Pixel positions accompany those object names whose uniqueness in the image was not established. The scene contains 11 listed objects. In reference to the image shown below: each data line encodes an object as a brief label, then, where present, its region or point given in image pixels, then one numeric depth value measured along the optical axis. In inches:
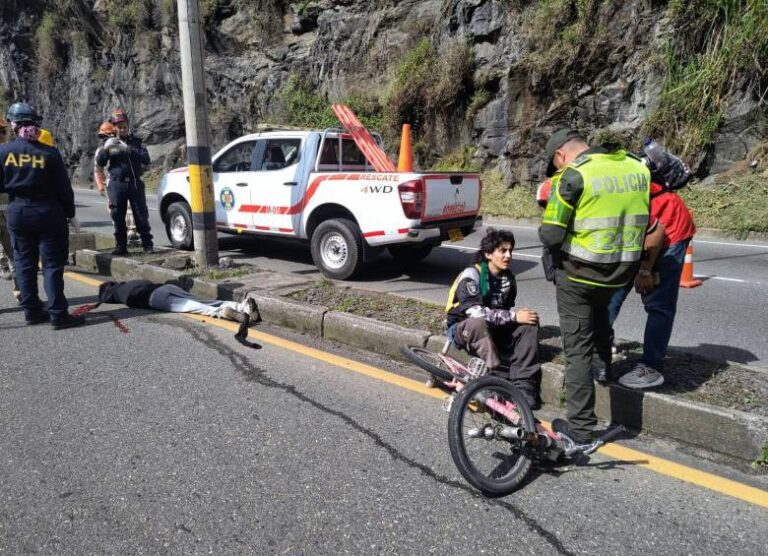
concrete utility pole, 257.6
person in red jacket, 138.7
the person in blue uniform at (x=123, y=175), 307.9
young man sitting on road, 142.2
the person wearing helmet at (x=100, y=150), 310.9
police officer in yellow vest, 111.3
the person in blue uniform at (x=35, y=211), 200.8
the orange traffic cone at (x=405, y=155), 352.3
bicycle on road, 106.2
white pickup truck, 264.1
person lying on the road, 214.2
